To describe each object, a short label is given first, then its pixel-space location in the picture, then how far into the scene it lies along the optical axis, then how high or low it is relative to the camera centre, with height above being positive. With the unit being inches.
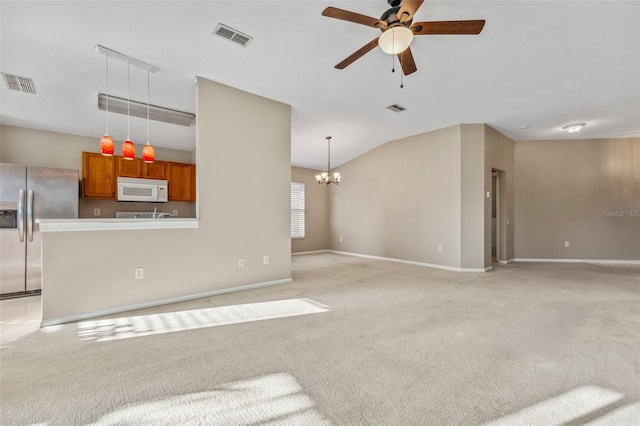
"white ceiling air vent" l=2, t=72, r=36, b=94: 135.7 +67.5
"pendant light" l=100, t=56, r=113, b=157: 118.7 +29.8
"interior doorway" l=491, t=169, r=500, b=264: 264.1 +1.8
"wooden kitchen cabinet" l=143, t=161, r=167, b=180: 208.0 +34.3
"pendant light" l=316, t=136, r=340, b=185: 269.3 +36.4
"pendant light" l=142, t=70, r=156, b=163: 134.3 +29.5
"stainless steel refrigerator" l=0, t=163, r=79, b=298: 152.9 -0.8
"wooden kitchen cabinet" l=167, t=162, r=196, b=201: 221.1 +27.3
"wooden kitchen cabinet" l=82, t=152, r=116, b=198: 183.0 +26.5
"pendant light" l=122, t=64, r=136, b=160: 124.6 +29.2
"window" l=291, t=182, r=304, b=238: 327.3 +5.0
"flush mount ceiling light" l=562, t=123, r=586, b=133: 223.1 +71.6
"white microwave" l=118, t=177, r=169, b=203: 194.4 +18.1
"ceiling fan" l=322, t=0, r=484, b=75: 87.5 +63.2
